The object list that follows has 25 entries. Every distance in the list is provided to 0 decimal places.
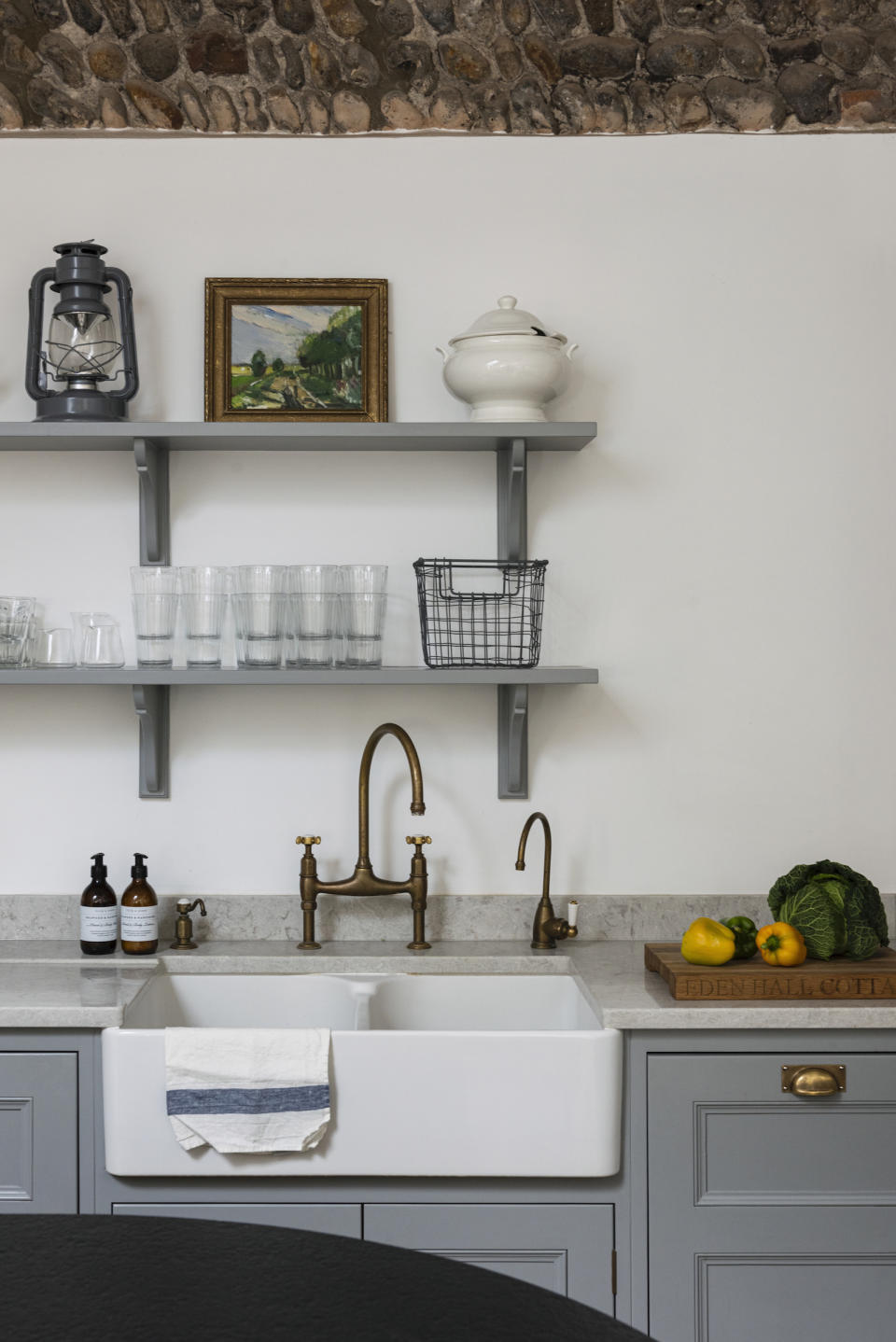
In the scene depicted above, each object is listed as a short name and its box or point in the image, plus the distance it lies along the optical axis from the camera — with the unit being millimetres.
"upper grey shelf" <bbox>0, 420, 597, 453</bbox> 2205
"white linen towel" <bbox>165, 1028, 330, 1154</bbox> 1811
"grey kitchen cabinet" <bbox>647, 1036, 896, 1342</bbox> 1861
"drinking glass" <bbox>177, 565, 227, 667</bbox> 2223
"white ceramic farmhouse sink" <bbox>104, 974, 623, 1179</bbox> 1827
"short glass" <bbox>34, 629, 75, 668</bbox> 2357
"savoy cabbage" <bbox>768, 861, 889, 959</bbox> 2066
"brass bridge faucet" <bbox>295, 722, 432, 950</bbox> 2291
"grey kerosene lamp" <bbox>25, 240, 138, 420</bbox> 2254
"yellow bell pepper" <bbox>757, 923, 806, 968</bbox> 2002
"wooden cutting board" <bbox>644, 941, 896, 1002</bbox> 1949
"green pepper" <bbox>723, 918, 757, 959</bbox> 2078
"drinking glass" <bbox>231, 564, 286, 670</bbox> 2211
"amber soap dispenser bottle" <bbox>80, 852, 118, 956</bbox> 2260
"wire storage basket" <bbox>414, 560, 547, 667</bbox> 2275
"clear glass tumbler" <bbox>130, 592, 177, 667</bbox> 2227
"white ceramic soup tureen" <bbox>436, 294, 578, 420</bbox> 2201
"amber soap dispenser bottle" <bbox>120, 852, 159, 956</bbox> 2266
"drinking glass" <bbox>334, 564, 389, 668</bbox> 2211
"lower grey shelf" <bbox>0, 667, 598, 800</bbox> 2166
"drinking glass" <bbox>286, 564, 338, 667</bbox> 2209
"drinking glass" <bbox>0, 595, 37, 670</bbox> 2254
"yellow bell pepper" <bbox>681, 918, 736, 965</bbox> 2010
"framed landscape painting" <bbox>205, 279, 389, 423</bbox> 2393
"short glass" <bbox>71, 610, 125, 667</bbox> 2301
